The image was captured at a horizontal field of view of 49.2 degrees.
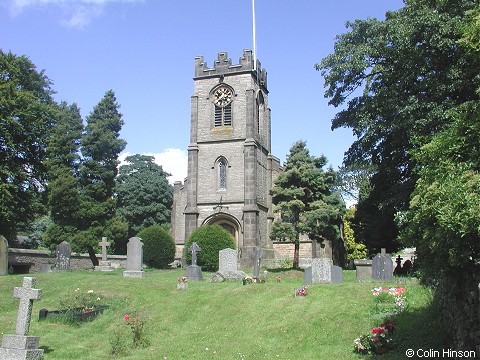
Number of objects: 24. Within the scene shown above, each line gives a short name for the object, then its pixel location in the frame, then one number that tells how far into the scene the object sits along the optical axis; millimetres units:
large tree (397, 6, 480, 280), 6809
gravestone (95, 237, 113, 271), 28164
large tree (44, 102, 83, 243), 33938
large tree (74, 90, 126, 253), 34625
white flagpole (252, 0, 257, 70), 40406
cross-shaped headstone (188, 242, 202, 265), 23797
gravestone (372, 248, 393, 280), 17844
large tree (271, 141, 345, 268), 30281
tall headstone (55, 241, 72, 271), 25239
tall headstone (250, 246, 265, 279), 22138
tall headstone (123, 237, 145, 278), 23250
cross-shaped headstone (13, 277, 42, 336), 11016
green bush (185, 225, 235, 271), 32344
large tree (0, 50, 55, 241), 28328
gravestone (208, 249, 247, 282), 21625
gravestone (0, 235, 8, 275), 22391
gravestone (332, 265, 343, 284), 17656
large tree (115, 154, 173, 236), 49406
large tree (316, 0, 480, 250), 19188
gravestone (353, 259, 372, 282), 18694
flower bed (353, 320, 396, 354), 10073
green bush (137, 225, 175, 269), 34688
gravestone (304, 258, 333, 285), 17656
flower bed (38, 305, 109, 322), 14789
